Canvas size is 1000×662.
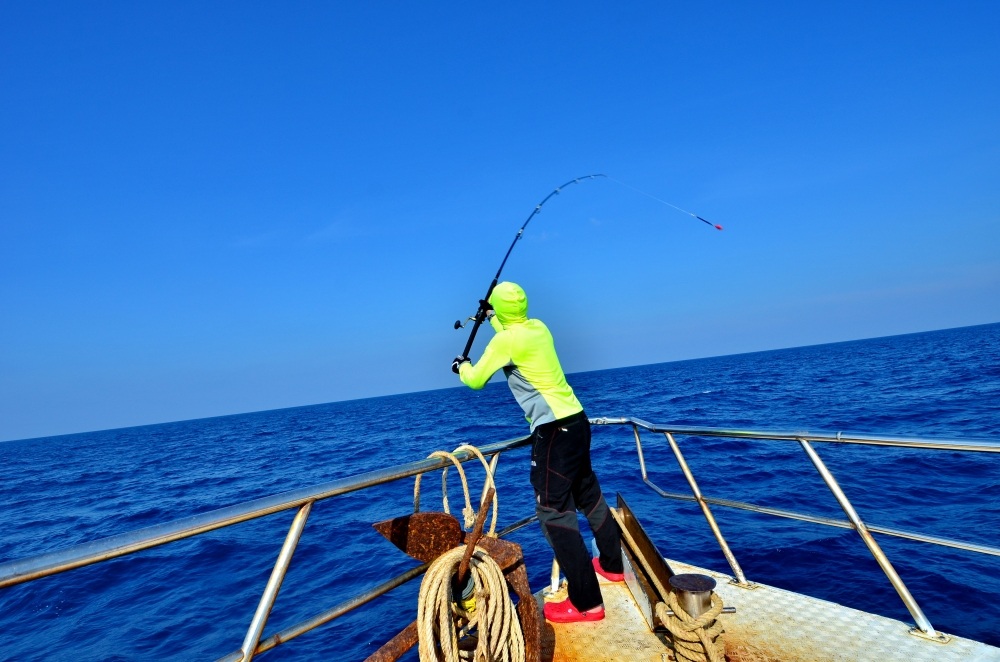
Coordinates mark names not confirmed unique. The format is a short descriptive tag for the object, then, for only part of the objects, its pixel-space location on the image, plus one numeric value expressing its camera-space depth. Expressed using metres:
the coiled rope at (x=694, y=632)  2.43
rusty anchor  2.24
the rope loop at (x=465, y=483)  2.31
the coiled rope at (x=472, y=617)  1.99
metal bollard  2.48
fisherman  3.03
